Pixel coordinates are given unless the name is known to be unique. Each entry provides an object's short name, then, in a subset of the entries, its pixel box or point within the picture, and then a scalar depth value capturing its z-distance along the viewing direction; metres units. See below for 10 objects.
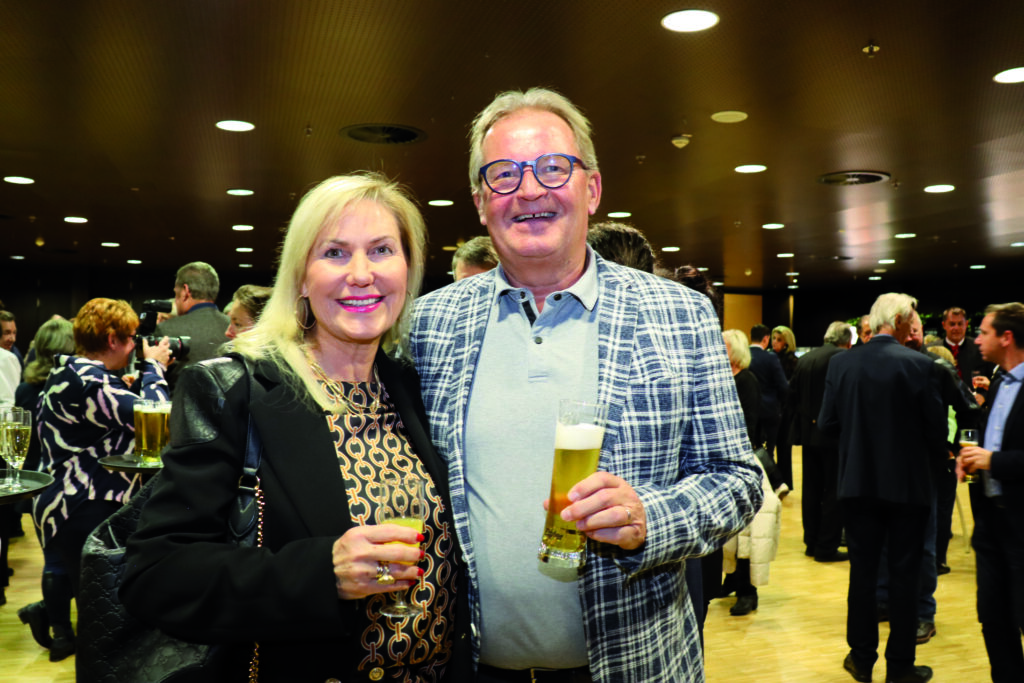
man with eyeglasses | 1.50
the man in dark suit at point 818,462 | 6.33
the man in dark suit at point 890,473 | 4.03
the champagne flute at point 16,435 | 2.94
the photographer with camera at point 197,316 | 4.98
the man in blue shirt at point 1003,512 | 3.43
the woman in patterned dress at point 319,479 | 1.25
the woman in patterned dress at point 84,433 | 3.67
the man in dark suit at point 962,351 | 8.22
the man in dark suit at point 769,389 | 7.74
